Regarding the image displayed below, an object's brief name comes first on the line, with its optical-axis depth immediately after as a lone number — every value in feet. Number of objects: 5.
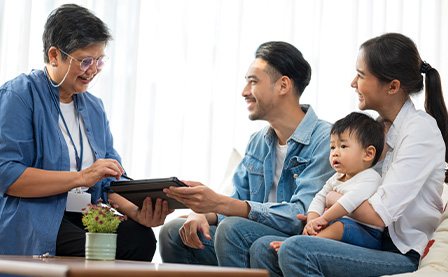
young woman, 7.94
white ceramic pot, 7.62
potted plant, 7.63
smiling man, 8.72
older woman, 8.74
